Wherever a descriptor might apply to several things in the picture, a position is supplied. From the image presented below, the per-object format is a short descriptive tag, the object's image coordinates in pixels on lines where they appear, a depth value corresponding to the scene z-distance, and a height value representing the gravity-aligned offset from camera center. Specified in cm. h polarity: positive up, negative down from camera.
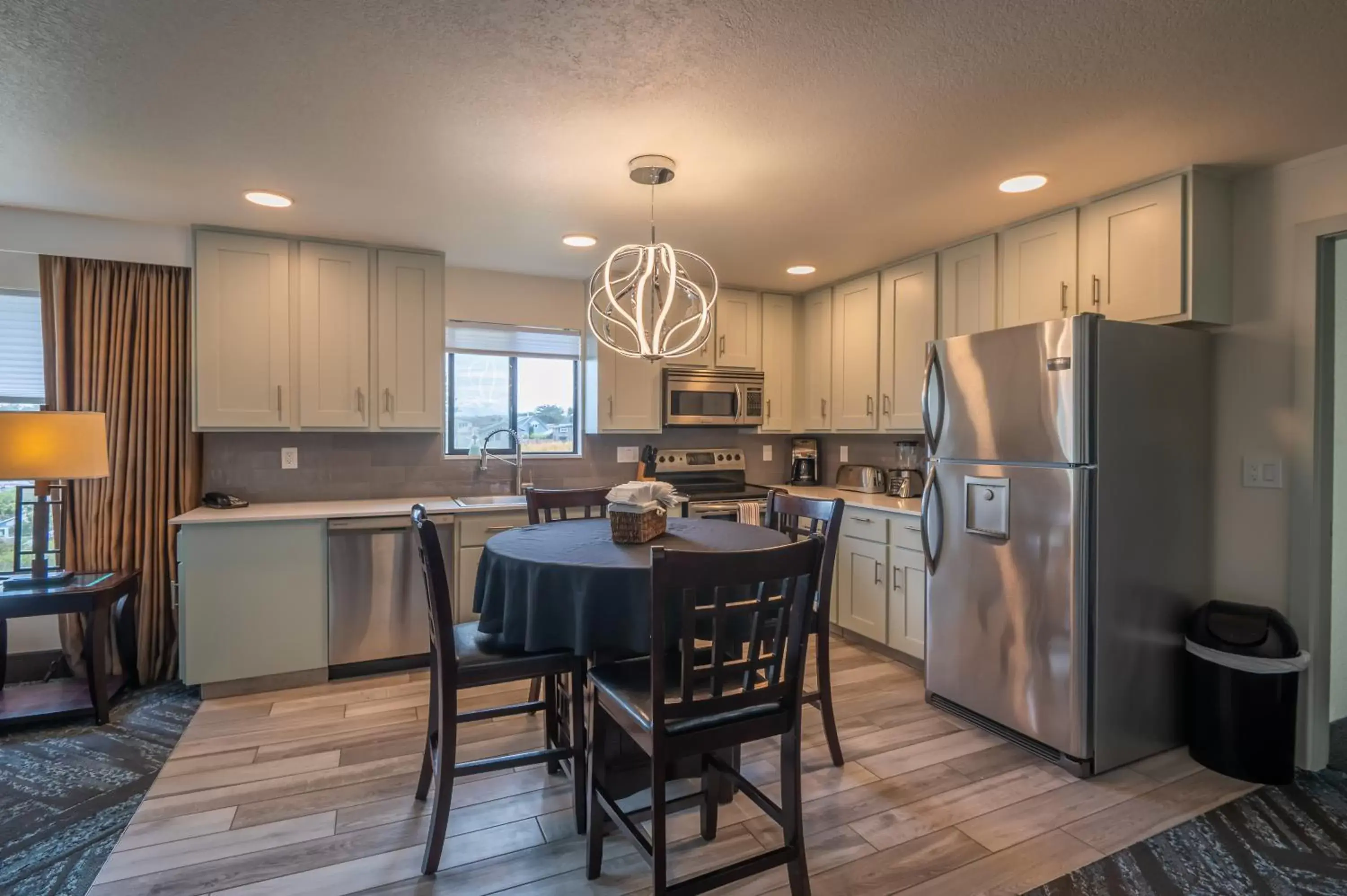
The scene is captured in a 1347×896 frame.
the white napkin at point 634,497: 230 -20
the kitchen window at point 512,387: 415 +35
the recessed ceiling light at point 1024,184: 267 +106
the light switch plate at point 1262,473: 253 -11
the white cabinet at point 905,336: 377 +62
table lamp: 268 -6
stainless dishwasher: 333 -79
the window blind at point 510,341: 412 +64
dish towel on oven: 420 -45
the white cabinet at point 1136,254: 258 +77
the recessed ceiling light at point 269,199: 286 +105
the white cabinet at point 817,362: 459 +56
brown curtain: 326 +16
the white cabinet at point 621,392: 427 +32
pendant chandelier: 237 +57
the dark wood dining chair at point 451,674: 191 -71
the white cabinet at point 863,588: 370 -84
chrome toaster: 430 -24
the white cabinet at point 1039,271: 297 +81
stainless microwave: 441 +30
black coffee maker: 492 -16
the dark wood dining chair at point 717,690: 152 -65
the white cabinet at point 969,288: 337 +81
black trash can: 237 -90
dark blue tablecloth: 193 -46
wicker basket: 231 -30
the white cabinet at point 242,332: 332 +55
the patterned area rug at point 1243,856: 185 -122
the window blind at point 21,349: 323 +44
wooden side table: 274 -84
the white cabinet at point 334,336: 352 +56
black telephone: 340 -32
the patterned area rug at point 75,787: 191 -122
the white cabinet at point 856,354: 416 +57
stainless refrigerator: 242 -33
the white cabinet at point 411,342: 369 +56
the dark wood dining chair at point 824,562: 248 -45
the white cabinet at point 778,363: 475 +57
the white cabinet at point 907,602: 343 -84
